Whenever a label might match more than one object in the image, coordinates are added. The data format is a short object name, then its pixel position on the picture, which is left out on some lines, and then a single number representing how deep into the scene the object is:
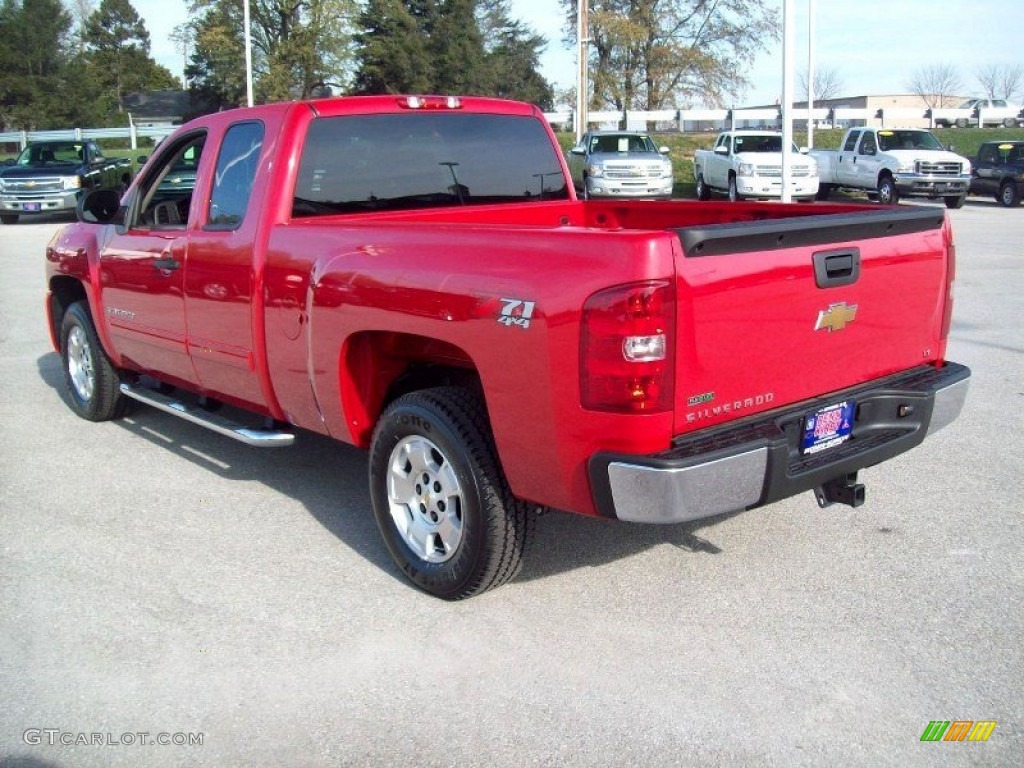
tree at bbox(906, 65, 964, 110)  85.31
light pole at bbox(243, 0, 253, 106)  35.66
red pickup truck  3.41
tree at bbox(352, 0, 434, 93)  59.88
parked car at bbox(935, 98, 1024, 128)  49.19
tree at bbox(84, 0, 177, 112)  89.31
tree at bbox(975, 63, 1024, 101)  84.62
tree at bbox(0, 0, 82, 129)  64.75
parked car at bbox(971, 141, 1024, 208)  27.19
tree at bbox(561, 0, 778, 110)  52.72
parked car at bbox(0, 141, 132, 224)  23.80
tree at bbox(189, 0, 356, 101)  55.69
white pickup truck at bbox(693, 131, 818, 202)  24.89
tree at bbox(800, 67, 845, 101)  85.00
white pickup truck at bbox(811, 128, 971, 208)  25.09
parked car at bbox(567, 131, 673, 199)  25.66
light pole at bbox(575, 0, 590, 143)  33.84
